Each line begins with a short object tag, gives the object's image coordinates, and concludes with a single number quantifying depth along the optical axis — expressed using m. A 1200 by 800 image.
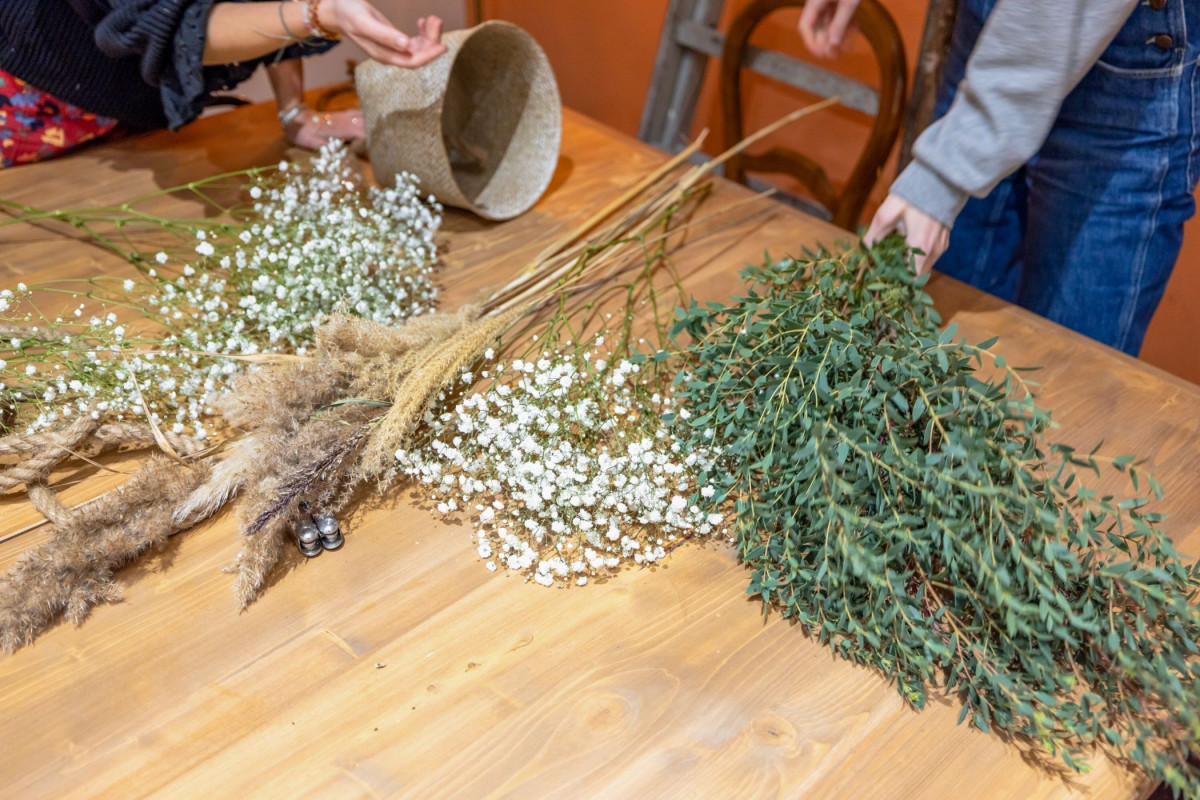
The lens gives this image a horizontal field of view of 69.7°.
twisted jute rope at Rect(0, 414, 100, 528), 0.92
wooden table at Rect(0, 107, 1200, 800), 0.75
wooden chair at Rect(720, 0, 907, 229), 1.83
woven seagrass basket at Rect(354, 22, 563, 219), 1.32
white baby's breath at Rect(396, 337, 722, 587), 0.94
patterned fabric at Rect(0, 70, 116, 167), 1.45
